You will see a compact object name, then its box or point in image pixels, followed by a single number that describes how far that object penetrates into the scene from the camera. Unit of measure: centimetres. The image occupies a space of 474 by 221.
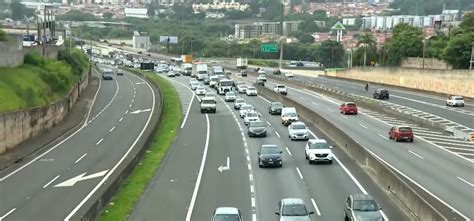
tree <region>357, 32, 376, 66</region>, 15840
